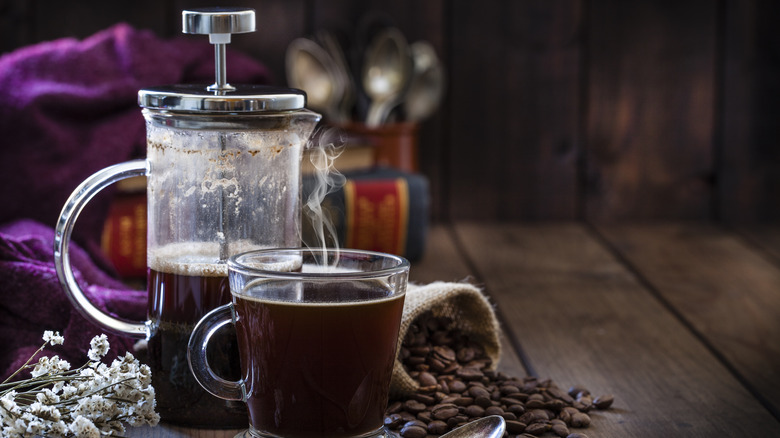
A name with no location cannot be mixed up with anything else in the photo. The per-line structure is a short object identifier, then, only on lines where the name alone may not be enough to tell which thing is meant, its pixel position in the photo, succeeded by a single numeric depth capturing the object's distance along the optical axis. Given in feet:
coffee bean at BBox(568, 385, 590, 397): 2.85
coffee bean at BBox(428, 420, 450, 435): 2.65
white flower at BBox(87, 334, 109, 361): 2.53
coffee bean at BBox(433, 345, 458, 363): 2.88
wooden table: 2.84
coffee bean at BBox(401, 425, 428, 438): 2.64
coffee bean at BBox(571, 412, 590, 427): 2.72
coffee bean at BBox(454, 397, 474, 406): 2.74
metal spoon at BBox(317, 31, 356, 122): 4.49
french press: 2.61
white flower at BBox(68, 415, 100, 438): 2.43
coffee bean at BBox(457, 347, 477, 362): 2.91
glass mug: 2.48
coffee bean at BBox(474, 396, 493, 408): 2.73
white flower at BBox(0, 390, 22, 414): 2.41
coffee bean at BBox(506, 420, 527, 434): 2.65
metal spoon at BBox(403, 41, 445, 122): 4.56
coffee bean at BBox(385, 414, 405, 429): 2.69
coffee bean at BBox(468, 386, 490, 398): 2.75
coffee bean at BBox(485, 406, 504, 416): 2.70
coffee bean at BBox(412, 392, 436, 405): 2.77
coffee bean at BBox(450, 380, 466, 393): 2.79
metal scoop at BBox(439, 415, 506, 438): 2.56
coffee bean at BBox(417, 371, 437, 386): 2.81
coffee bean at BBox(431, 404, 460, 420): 2.68
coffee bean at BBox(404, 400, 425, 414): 2.73
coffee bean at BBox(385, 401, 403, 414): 2.75
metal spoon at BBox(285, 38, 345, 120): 4.48
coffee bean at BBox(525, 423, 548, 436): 2.66
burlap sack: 2.88
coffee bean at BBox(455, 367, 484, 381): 2.83
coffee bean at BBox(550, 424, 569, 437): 2.66
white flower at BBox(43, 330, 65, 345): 2.51
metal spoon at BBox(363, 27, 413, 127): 4.46
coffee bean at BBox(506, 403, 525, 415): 2.71
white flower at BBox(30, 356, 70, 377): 2.51
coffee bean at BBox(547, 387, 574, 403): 2.78
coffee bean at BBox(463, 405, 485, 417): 2.70
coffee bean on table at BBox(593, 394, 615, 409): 2.79
